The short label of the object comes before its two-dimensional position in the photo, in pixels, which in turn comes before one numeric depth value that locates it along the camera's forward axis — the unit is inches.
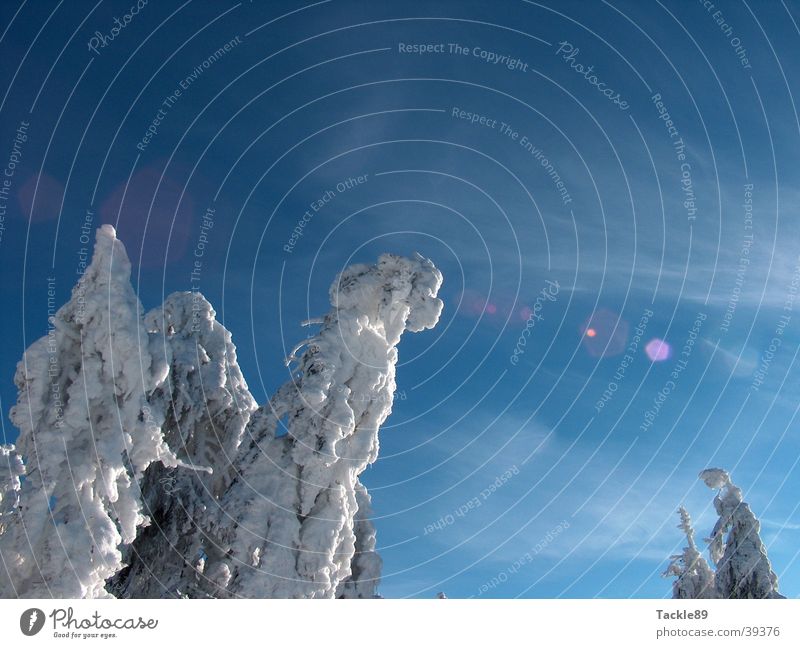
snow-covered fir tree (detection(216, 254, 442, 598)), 1002.1
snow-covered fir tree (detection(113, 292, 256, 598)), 1170.0
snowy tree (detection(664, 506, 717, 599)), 1772.0
